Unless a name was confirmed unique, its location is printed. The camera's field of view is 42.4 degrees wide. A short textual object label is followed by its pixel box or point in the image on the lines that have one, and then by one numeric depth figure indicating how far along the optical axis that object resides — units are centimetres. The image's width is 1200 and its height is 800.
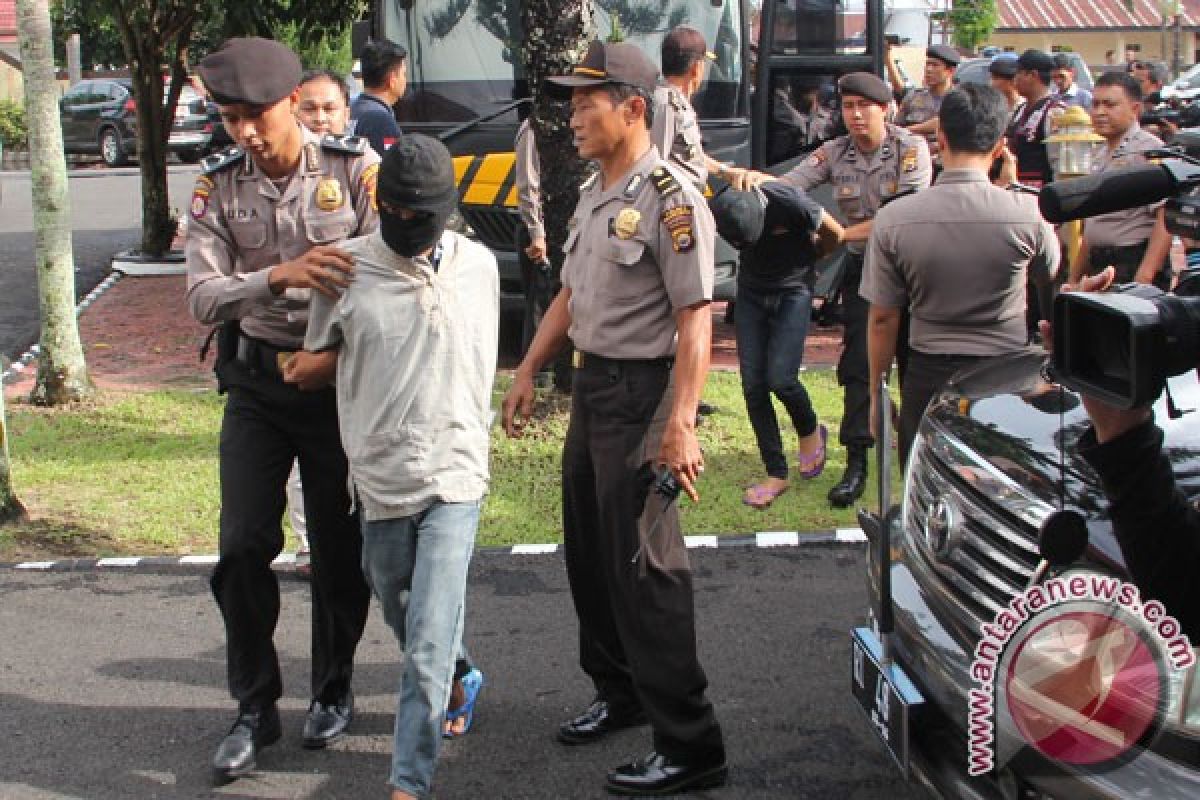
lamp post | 890
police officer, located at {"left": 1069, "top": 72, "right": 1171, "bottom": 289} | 790
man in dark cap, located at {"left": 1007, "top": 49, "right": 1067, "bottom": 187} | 1119
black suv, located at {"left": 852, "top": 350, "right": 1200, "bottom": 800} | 288
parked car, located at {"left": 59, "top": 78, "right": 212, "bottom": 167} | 2977
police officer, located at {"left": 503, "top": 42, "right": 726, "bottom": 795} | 411
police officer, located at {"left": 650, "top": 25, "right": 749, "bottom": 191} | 718
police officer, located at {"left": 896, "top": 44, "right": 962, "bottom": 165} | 1193
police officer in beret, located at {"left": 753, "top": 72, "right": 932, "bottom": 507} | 694
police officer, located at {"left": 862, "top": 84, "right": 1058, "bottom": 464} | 512
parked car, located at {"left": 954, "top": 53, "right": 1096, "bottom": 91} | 1617
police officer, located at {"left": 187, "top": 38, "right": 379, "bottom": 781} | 435
